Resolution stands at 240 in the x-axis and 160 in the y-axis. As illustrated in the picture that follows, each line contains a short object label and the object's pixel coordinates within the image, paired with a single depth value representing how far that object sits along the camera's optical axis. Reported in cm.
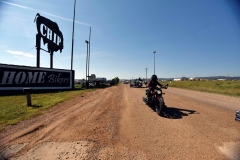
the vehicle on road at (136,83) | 3253
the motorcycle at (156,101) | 738
